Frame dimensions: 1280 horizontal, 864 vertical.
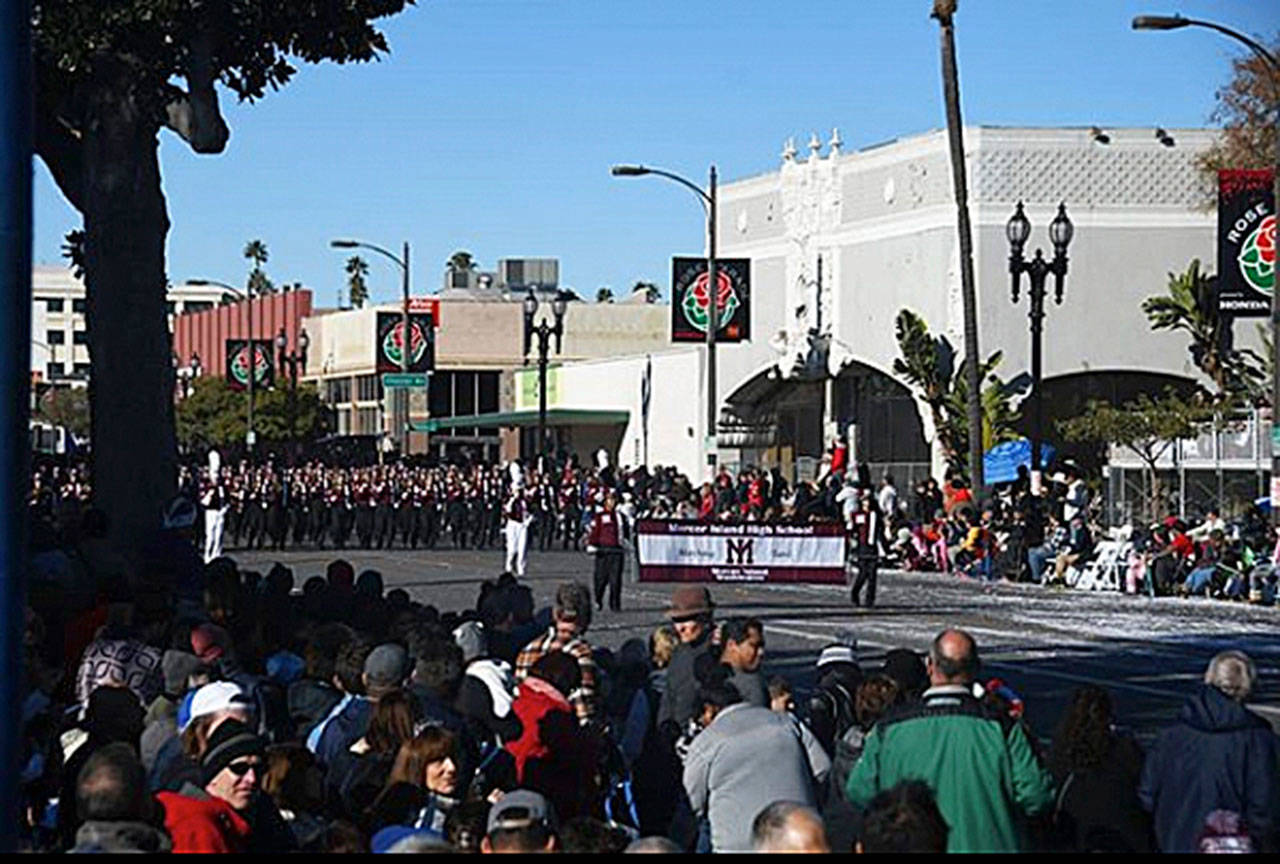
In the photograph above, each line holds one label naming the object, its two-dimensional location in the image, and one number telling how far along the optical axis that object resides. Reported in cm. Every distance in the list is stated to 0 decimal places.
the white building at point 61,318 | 17312
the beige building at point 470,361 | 9638
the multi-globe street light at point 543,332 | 6081
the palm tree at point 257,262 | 17038
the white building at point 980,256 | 5609
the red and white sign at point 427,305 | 9235
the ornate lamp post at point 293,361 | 9116
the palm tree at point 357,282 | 16400
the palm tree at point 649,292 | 11481
